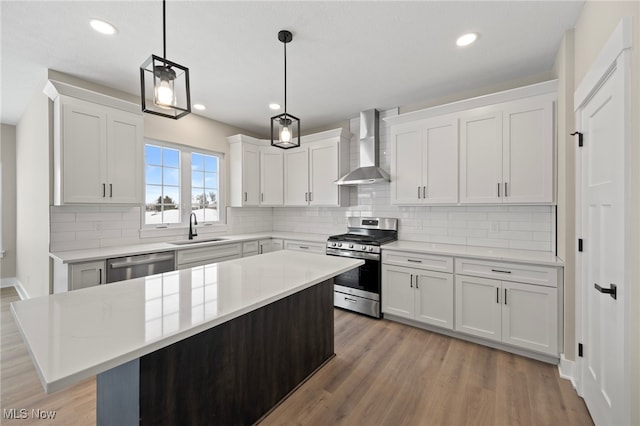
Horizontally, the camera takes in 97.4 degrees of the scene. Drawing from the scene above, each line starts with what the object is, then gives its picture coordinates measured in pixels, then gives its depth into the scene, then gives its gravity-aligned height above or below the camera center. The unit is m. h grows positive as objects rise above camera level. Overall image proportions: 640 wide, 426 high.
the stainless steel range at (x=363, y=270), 3.50 -0.74
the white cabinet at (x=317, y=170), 4.32 +0.68
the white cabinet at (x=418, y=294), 3.01 -0.94
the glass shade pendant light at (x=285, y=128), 2.17 +0.65
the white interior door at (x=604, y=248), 1.39 -0.21
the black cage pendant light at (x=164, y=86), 1.40 +0.64
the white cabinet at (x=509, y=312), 2.46 -0.95
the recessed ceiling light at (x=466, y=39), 2.30 +1.45
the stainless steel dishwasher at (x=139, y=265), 2.81 -0.57
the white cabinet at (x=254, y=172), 4.56 +0.67
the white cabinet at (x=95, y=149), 2.71 +0.66
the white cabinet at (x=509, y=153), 2.67 +0.60
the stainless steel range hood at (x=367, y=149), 3.99 +0.92
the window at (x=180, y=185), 3.80 +0.40
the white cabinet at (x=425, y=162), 3.24 +0.61
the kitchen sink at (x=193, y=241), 3.68 -0.41
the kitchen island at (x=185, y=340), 1.00 -0.48
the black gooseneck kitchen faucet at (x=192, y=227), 3.99 -0.22
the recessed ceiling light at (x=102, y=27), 2.12 +1.43
